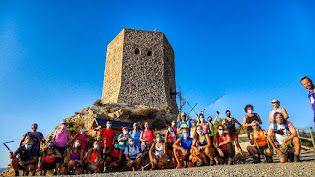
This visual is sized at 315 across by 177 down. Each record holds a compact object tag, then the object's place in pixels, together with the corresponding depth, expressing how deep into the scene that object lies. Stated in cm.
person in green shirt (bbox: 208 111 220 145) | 592
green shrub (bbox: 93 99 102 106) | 1769
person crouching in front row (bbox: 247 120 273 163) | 489
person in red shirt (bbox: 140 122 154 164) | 584
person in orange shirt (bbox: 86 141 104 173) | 507
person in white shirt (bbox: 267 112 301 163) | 454
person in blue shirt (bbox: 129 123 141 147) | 594
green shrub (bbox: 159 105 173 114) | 1817
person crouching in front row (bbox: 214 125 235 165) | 512
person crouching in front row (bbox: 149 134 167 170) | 539
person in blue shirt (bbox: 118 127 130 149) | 559
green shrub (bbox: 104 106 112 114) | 1642
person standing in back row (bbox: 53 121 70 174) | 525
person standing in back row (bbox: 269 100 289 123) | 484
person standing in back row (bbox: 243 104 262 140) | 542
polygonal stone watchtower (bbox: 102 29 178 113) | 1883
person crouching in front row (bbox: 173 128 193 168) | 516
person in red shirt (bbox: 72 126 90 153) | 555
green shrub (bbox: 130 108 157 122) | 1631
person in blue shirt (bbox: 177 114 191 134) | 587
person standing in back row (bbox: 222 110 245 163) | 574
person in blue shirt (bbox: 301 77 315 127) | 417
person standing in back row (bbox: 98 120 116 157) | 554
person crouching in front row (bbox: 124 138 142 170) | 544
